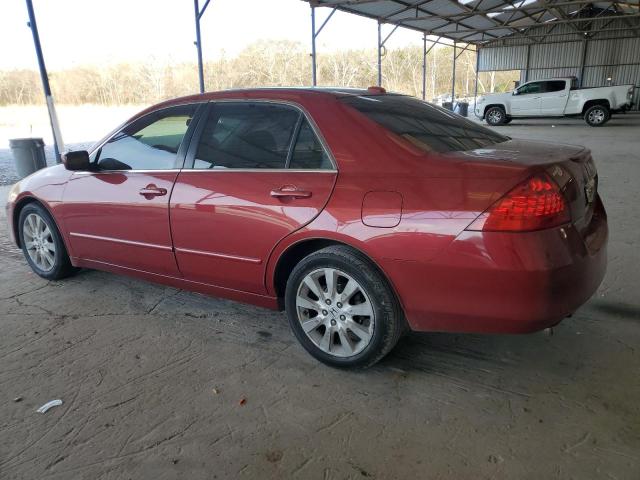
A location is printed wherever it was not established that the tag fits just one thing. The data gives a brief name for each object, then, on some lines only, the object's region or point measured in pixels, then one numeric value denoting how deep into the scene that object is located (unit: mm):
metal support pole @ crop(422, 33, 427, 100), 22656
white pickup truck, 19094
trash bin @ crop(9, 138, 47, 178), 8945
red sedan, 2273
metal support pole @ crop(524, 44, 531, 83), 30291
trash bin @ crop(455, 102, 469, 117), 24997
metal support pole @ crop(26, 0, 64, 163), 8461
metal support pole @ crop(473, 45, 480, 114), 31281
